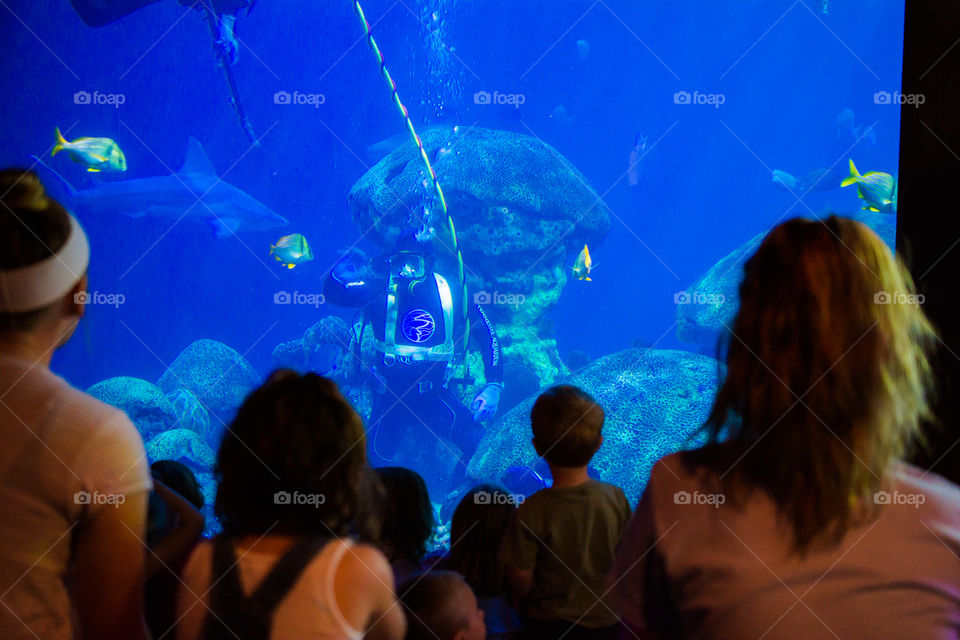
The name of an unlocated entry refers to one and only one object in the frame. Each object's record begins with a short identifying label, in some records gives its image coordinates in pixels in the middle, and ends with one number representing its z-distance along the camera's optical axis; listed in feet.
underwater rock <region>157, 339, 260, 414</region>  43.09
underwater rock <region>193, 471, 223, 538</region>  24.55
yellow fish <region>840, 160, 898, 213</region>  15.81
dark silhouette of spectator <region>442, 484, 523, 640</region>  6.91
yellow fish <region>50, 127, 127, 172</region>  18.22
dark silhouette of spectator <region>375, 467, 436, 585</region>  6.74
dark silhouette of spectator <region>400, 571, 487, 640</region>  5.46
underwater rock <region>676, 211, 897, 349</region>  35.17
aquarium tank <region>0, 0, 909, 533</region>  24.41
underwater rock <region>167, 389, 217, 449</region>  35.96
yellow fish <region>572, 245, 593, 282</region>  19.96
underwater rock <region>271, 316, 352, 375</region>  41.50
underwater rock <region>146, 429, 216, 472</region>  28.68
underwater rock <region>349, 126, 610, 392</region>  35.29
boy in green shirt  6.64
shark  42.78
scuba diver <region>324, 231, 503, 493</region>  26.13
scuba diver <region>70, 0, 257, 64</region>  18.31
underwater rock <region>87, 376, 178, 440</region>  33.68
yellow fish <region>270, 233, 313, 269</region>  20.97
